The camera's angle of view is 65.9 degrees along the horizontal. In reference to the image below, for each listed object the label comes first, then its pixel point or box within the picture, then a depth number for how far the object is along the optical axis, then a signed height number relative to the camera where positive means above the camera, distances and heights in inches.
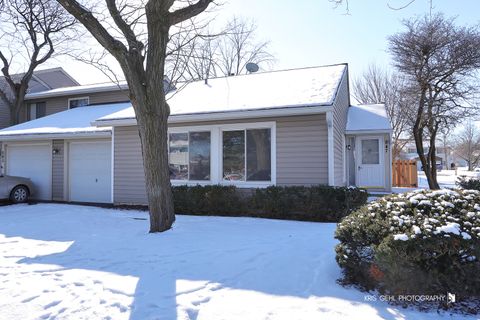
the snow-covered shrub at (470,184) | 367.0 -13.2
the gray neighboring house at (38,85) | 863.1 +219.7
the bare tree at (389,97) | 1040.0 +223.6
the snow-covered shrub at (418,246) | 138.6 -29.5
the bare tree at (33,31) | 823.7 +324.5
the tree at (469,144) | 2108.8 +159.8
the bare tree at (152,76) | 274.4 +71.7
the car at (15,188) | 513.0 -23.9
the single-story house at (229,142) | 380.2 +37.1
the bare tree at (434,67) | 623.8 +178.6
